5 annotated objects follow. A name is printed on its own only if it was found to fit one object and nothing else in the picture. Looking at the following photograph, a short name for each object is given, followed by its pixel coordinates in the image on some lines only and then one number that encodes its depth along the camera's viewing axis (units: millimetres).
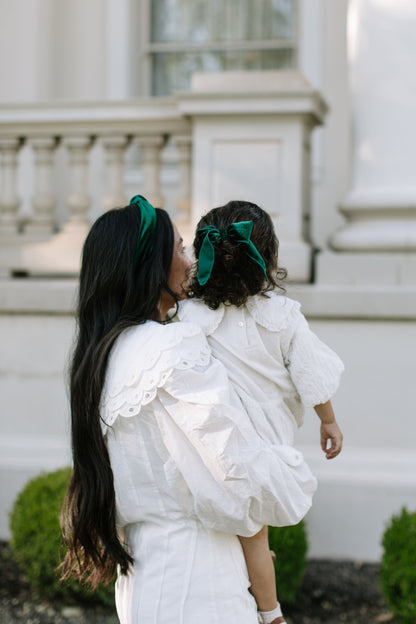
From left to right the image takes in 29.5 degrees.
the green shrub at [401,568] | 3531
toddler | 2041
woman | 1752
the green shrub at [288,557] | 3920
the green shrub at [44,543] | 4004
